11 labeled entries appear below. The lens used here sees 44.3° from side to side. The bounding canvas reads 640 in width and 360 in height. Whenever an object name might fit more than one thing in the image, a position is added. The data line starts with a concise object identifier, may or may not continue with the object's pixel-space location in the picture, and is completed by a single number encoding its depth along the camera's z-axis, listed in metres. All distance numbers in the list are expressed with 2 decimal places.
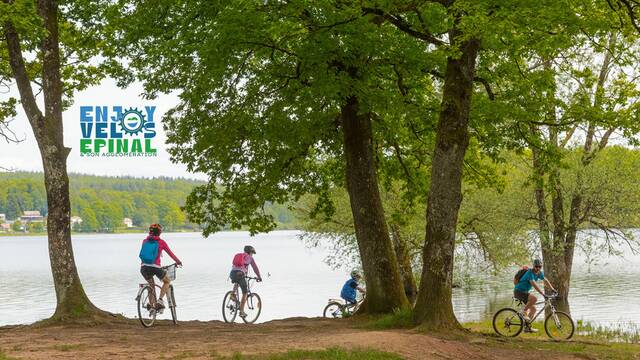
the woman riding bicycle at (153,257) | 18.05
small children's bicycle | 24.25
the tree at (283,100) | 17.28
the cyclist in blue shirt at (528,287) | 20.33
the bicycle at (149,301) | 18.58
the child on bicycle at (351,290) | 23.88
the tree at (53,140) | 19.47
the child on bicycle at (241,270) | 21.92
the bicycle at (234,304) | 22.12
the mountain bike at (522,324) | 19.55
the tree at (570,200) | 31.50
